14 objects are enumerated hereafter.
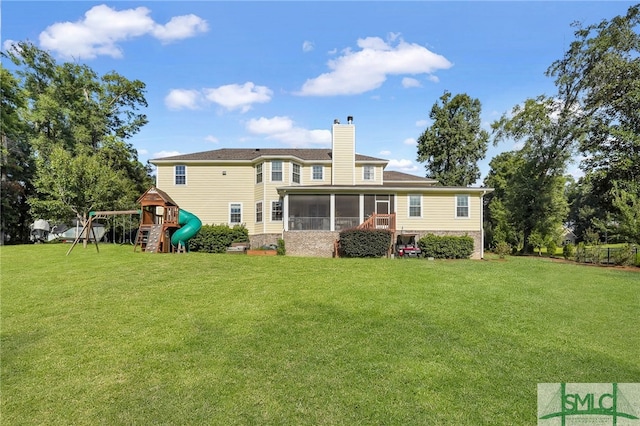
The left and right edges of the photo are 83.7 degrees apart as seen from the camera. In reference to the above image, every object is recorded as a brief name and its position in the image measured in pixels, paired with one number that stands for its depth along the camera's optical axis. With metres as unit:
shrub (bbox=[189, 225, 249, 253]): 21.03
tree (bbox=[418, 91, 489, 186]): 36.53
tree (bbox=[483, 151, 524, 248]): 28.06
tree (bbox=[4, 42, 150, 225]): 23.53
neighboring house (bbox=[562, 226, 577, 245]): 61.28
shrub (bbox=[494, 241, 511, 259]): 21.88
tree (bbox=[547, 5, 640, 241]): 23.25
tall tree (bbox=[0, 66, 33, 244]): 25.73
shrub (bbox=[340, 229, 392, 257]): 18.28
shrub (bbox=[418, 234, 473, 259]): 19.40
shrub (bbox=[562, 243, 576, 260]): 22.32
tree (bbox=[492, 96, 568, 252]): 27.08
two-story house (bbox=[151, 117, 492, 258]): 21.11
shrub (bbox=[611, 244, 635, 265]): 17.97
